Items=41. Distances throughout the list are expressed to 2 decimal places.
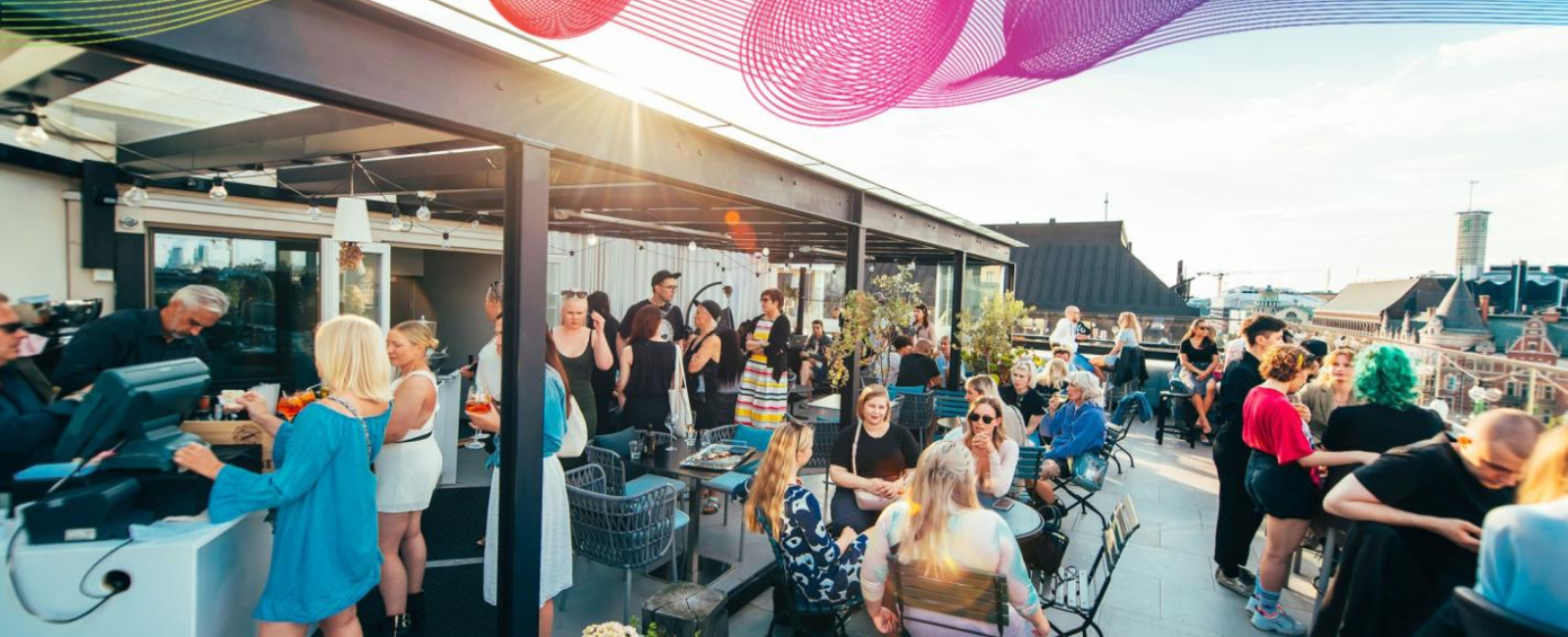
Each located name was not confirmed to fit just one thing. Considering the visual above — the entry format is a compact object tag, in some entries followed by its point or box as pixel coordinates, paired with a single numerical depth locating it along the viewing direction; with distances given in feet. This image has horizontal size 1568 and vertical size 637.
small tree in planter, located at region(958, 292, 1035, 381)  23.26
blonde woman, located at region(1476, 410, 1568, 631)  4.71
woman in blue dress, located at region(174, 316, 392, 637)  6.56
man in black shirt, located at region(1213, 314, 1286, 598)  12.64
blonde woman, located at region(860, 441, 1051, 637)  7.54
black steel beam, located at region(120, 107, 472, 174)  10.67
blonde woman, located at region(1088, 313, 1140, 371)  27.14
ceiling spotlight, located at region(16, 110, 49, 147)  9.99
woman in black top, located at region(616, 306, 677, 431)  14.78
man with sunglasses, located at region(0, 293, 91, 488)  7.12
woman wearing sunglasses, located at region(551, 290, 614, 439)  13.12
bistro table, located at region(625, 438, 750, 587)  12.19
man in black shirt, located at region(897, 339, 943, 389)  21.27
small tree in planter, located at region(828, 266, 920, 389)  16.97
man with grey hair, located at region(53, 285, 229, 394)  11.10
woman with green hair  9.64
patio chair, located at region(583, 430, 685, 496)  12.09
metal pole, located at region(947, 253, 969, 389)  27.40
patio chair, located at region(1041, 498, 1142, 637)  9.27
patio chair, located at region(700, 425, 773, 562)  13.35
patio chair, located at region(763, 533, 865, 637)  9.12
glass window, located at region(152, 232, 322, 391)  18.17
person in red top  10.60
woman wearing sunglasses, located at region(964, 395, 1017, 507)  11.62
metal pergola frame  5.20
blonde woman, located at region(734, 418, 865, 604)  9.10
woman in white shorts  9.43
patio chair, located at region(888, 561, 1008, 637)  7.19
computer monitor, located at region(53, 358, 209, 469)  5.76
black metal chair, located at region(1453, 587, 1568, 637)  4.62
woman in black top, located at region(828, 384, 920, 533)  11.03
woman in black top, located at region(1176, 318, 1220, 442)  23.62
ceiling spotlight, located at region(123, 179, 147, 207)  15.12
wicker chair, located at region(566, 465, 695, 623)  10.05
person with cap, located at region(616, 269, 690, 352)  18.57
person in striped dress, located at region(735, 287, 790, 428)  16.47
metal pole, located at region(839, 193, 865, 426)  17.30
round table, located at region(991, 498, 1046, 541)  10.57
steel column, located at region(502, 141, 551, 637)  7.73
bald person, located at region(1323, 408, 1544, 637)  6.90
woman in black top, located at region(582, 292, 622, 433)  15.12
